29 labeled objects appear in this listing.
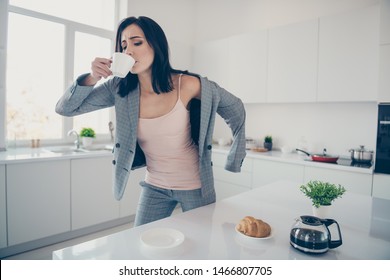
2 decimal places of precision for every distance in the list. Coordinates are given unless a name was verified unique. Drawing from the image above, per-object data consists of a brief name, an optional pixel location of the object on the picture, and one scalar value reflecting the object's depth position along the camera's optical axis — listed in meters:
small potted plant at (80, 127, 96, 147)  3.04
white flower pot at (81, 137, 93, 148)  3.03
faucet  2.89
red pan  2.54
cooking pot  2.49
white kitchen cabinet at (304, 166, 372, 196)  2.28
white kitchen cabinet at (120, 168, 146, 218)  2.97
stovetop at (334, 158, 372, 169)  2.41
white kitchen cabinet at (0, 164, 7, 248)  2.12
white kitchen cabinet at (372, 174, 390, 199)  2.18
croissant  0.84
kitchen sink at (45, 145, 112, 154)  2.87
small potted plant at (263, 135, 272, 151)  3.30
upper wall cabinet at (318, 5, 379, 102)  2.39
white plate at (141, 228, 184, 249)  0.78
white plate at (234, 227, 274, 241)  0.82
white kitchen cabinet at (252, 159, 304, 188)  2.66
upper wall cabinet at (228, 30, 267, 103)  3.12
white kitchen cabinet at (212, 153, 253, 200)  3.04
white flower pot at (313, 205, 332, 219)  0.95
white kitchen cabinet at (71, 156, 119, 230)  2.55
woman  1.23
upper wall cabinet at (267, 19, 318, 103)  2.73
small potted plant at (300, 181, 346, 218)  0.91
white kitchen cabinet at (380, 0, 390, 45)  2.18
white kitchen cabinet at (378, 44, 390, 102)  2.21
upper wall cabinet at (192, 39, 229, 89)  3.47
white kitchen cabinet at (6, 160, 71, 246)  2.19
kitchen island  0.76
